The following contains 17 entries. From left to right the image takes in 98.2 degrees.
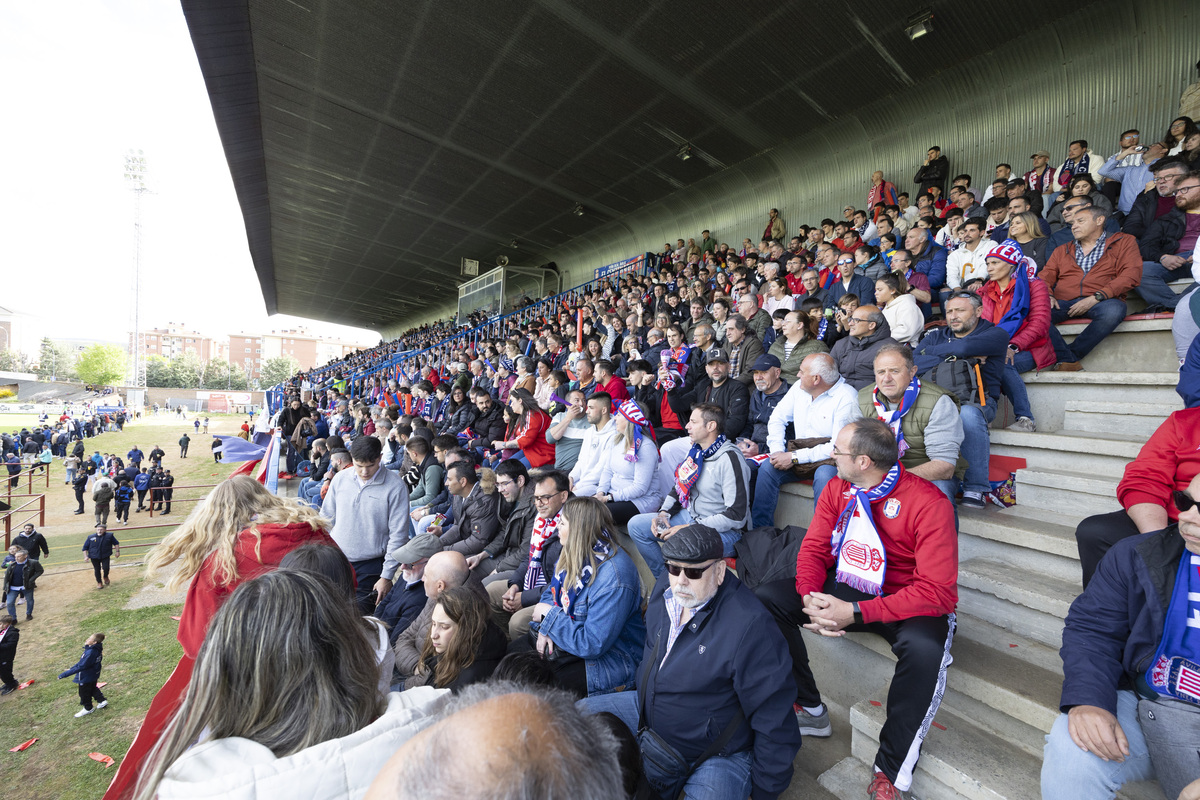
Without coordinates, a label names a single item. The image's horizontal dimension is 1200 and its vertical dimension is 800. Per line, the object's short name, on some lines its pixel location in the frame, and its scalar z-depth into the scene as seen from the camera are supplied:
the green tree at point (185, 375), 74.94
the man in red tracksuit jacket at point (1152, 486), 2.05
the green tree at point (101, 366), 67.88
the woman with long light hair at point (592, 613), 2.63
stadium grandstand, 2.07
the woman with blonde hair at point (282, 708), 0.97
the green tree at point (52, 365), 78.75
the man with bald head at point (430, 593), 2.87
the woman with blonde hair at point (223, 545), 2.09
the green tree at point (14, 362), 82.31
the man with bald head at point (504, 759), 0.49
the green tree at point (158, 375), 75.19
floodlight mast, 51.41
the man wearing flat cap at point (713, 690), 1.95
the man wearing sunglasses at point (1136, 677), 1.56
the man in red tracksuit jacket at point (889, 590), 2.00
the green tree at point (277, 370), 79.25
